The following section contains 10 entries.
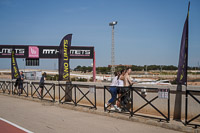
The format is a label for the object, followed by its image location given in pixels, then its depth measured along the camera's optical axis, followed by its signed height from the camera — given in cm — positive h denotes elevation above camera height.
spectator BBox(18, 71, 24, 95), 1962 -132
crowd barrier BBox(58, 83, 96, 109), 1332 -146
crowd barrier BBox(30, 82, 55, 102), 1633 -184
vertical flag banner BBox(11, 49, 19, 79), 2295 -8
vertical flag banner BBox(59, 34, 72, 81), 1549 +63
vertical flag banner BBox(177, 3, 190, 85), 865 +32
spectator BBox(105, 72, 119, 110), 1105 -104
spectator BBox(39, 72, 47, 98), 1655 -99
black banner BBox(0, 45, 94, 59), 3672 +234
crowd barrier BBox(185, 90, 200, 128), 780 -106
